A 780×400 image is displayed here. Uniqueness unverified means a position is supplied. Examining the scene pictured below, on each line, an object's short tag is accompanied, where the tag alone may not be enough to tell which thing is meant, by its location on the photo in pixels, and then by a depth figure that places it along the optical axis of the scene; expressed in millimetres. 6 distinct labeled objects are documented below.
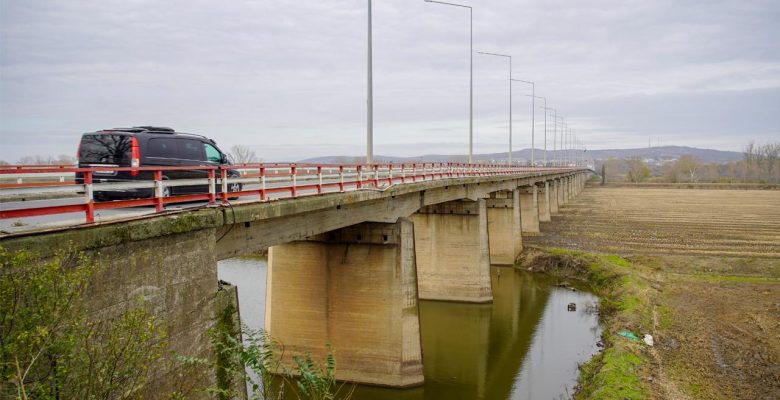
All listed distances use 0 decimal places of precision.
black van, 11625
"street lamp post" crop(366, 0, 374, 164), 19891
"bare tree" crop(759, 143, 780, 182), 176500
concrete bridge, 9078
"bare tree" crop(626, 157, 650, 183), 186375
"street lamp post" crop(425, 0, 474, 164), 34394
